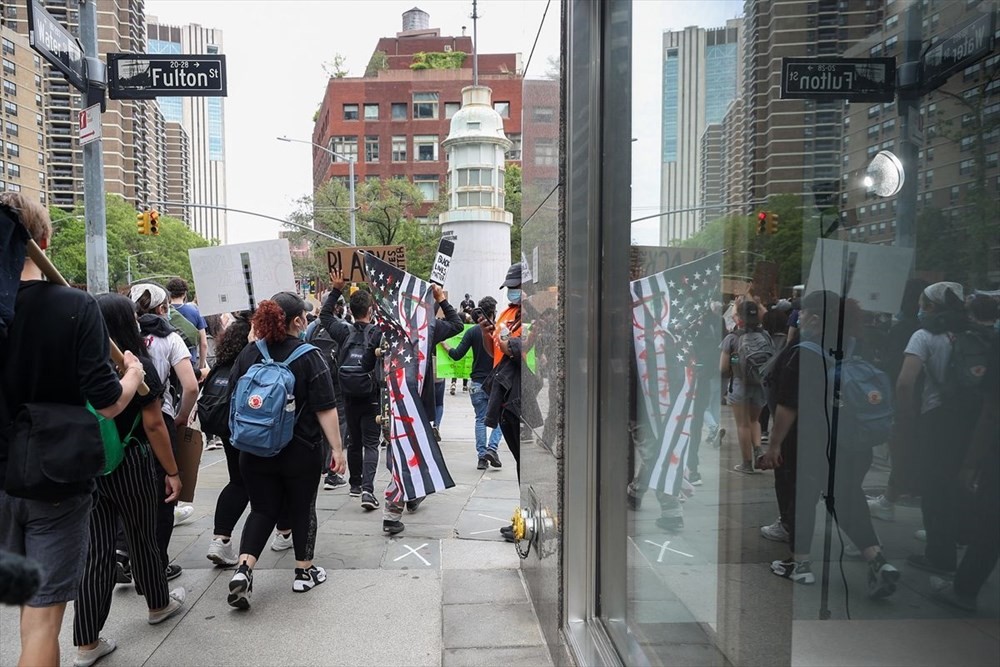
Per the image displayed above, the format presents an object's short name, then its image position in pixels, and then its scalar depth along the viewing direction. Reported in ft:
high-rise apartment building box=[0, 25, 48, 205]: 172.31
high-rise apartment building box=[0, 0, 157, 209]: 266.77
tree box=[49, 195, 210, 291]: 206.69
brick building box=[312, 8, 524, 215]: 247.70
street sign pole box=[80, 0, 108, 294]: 29.81
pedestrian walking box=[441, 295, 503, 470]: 28.37
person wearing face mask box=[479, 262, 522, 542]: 18.10
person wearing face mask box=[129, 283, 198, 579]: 15.69
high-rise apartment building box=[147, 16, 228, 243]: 545.85
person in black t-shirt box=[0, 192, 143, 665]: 9.18
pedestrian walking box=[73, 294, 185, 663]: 11.94
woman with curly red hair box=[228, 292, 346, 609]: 14.51
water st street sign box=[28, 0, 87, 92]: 22.04
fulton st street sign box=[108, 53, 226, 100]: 25.77
